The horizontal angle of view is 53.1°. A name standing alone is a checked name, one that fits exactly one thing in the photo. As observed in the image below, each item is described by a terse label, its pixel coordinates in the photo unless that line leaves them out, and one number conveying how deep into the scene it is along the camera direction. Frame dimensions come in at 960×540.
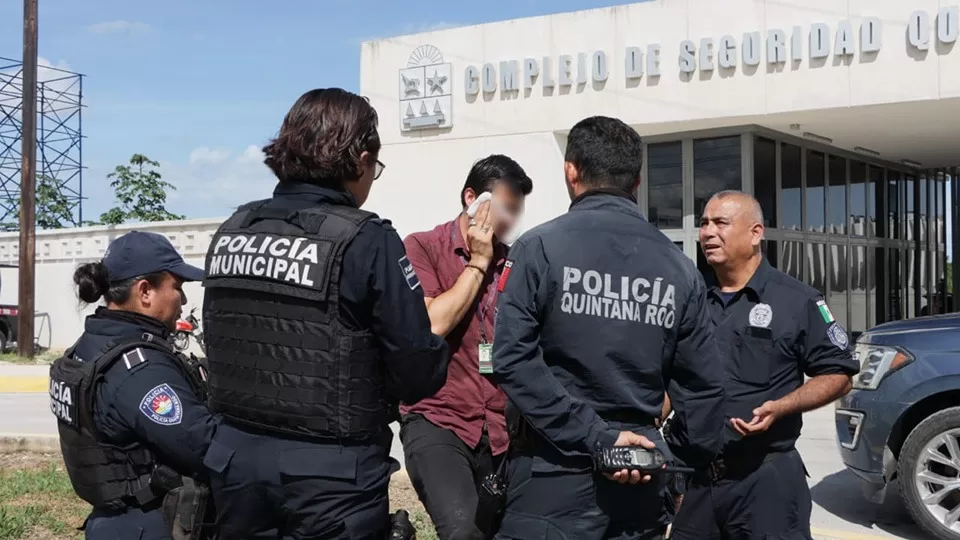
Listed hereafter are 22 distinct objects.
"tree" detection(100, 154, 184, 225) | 27.81
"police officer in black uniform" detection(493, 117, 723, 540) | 2.85
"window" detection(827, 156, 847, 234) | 18.64
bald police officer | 3.82
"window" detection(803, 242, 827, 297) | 17.62
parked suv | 5.89
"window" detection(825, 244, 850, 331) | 18.48
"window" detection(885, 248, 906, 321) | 21.20
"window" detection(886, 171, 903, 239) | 21.38
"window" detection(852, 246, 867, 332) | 19.38
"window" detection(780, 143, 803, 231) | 17.12
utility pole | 19.66
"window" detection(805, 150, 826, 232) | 17.92
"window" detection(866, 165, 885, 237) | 20.28
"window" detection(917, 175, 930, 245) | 23.09
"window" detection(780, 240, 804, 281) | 16.89
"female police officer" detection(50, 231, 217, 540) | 3.17
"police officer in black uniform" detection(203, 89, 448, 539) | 2.60
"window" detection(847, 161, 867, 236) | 19.52
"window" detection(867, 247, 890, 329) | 20.39
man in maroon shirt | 3.46
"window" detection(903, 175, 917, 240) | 22.28
